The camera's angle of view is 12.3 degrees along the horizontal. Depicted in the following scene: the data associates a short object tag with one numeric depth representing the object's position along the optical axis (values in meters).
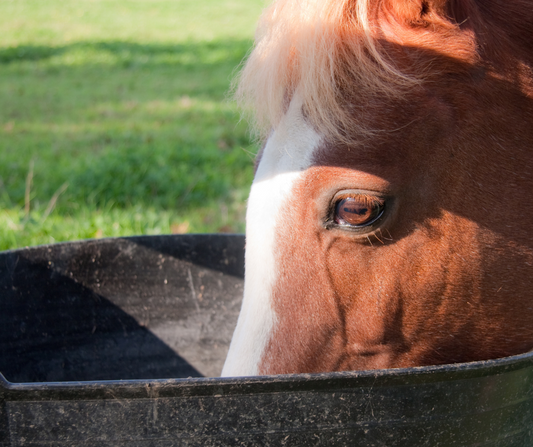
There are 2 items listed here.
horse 1.86
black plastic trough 1.73
